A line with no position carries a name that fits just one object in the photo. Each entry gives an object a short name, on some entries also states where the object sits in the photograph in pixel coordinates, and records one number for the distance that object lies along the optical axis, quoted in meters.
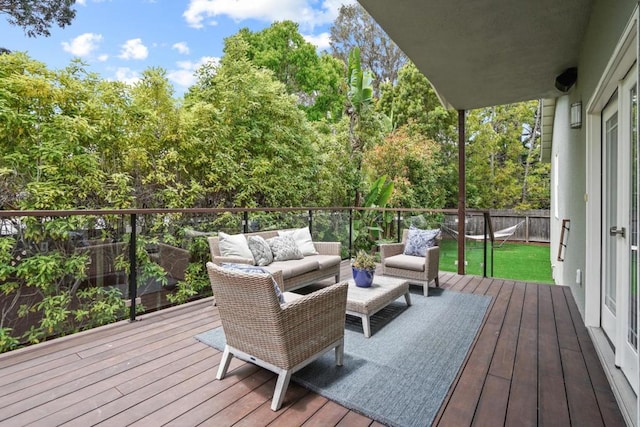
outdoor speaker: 3.86
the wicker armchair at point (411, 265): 4.35
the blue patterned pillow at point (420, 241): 4.72
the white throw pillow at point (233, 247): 3.81
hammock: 10.84
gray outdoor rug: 1.98
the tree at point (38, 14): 7.64
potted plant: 3.54
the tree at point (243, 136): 5.80
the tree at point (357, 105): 8.21
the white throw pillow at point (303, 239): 4.65
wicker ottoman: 3.03
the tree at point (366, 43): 17.12
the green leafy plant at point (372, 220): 7.65
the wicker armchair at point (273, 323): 1.98
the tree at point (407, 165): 9.68
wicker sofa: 3.79
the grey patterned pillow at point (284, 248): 4.25
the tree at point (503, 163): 14.05
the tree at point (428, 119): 12.36
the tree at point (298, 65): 13.11
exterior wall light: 3.56
